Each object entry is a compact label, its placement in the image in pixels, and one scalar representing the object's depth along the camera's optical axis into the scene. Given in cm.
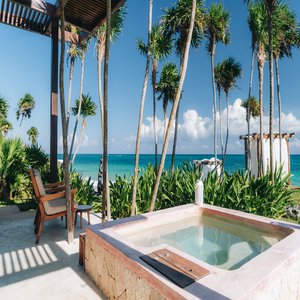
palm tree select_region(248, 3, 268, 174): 792
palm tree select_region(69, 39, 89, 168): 905
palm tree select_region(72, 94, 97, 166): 1137
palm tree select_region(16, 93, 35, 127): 2579
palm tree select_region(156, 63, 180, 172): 1065
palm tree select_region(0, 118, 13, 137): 2015
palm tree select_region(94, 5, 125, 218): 675
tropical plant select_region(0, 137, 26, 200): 633
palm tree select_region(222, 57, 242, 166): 1152
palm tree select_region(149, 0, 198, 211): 390
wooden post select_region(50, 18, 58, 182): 469
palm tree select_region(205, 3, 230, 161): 891
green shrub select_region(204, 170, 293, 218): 469
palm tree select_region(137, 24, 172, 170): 788
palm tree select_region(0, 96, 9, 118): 1988
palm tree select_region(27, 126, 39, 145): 3066
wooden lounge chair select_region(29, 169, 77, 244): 345
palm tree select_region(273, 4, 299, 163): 757
